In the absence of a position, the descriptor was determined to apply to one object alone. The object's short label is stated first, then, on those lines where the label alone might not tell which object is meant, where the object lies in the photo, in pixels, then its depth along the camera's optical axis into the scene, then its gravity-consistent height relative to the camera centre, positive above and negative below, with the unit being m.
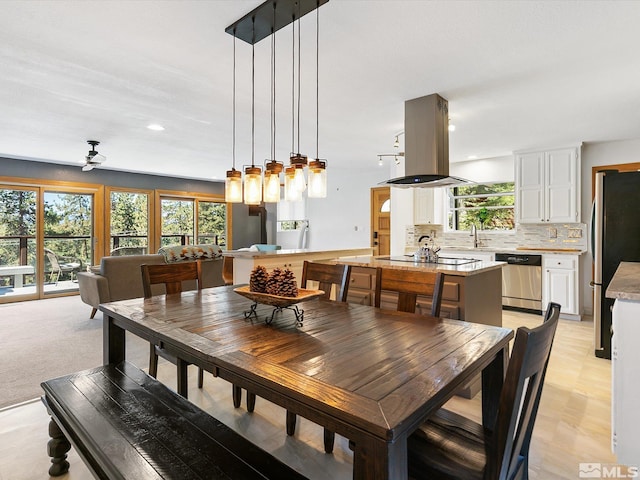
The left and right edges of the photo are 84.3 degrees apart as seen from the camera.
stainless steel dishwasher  4.88 -0.66
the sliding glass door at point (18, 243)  6.02 -0.10
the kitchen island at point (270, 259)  4.16 -0.29
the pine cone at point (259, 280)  1.77 -0.22
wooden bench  1.15 -0.74
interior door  7.29 +0.32
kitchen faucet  5.88 +0.01
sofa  4.48 -0.51
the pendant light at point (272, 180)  2.10 +0.34
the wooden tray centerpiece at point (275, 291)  1.67 -0.27
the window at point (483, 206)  5.82 +0.48
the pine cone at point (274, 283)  1.72 -0.23
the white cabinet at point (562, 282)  4.65 -0.64
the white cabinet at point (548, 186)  4.90 +0.70
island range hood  3.27 +0.89
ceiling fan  4.95 +1.12
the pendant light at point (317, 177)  2.18 +0.37
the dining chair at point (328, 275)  2.24 -0.26
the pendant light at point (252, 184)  2.16 +0.32
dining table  0.87 -0.42
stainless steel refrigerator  3.10 +0.01
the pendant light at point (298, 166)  2.09 +0.42
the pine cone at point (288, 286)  1.70 -0.24
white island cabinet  1.68 -0.69
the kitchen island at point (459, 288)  2.66 -0.44
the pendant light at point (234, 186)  2.27 +0.32
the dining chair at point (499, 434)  0.91 -0.69
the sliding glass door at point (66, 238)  6.48 -0.03
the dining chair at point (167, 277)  2.39 -0.29
